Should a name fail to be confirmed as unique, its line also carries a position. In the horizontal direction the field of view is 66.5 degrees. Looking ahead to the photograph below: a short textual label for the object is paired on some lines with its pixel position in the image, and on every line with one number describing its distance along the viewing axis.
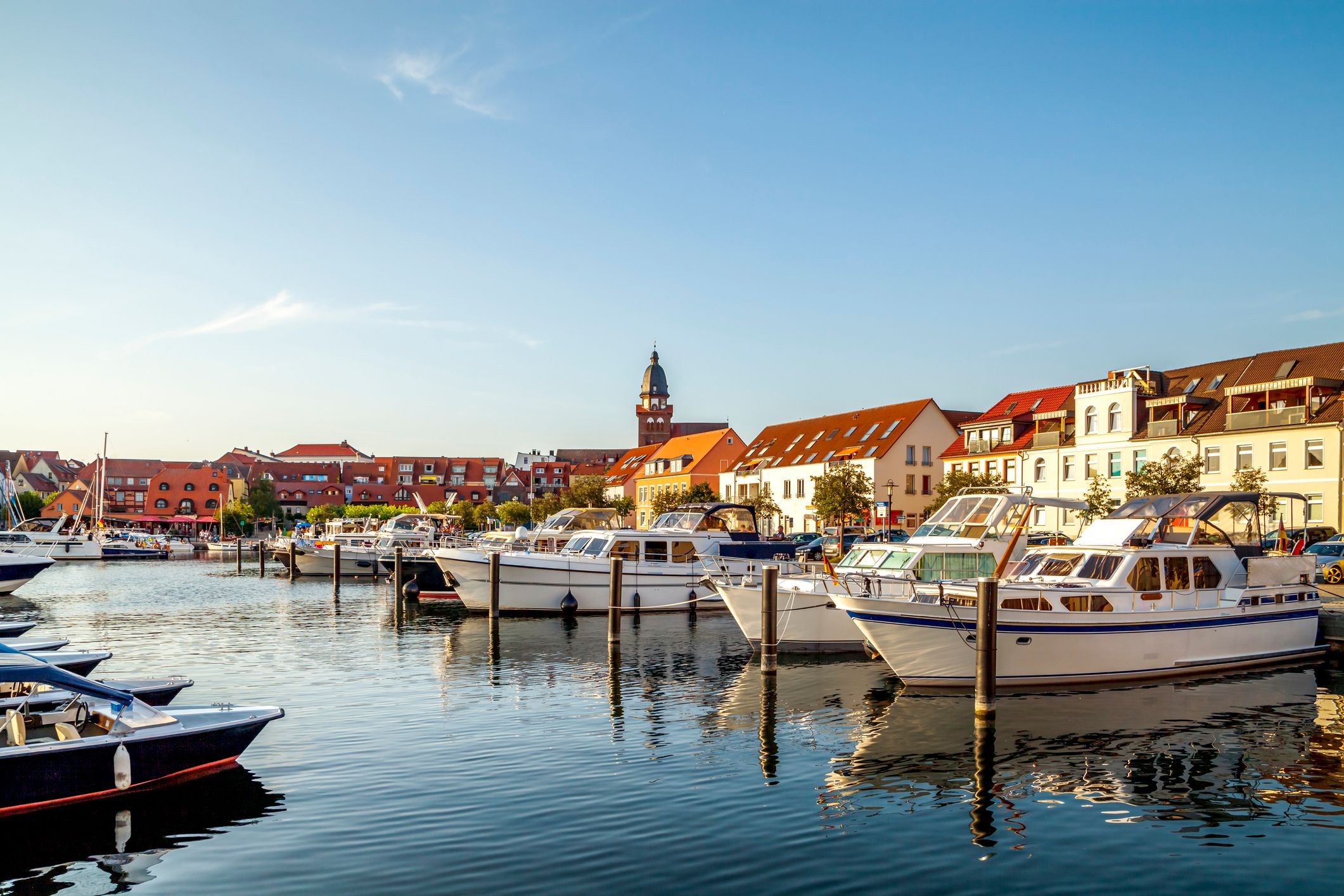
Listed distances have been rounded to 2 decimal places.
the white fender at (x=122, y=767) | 14.30
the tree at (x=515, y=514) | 103.50
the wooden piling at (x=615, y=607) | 30.23
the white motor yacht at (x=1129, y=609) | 21.89
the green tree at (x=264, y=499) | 127.38
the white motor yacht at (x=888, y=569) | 27.84
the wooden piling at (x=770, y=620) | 23.70
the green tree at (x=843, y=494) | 65.06
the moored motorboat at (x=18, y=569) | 48.97
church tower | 151.88
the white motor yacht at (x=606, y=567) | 38.50
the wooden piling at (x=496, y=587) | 35.53
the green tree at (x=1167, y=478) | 45.62
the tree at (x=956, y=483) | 57.94
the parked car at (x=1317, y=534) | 40.61
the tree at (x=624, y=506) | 98.75
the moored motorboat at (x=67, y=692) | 15.86
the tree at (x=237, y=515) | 125.38
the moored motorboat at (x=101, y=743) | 13.69
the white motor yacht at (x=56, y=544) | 78.00
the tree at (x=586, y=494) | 95.06
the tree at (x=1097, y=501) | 49.84
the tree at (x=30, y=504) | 129.75
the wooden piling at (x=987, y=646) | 19.27
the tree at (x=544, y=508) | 98.00
